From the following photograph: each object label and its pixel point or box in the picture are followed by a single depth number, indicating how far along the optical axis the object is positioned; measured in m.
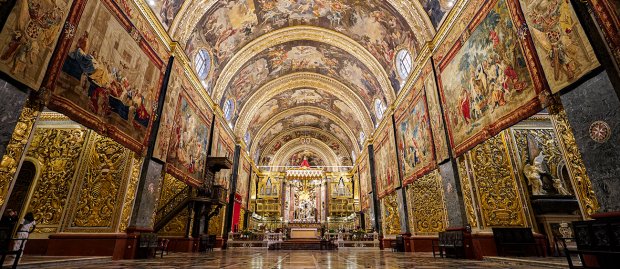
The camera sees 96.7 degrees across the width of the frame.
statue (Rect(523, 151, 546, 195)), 9.53
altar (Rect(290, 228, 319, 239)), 21.45
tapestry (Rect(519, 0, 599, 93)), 4.76
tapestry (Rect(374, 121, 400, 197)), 15.12
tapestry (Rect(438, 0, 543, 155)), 6.37
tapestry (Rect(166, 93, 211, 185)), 10.84
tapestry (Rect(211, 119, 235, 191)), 15.57
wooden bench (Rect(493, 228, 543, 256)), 8.18
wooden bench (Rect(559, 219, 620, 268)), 4.01
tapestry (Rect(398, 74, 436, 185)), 11.17
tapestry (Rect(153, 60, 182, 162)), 9.54
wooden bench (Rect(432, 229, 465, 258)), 8.30
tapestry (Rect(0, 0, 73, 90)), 4.71
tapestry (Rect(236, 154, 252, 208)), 21.08
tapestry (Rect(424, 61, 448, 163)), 9.88
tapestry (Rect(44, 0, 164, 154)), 6.12
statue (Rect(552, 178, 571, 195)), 9.87
